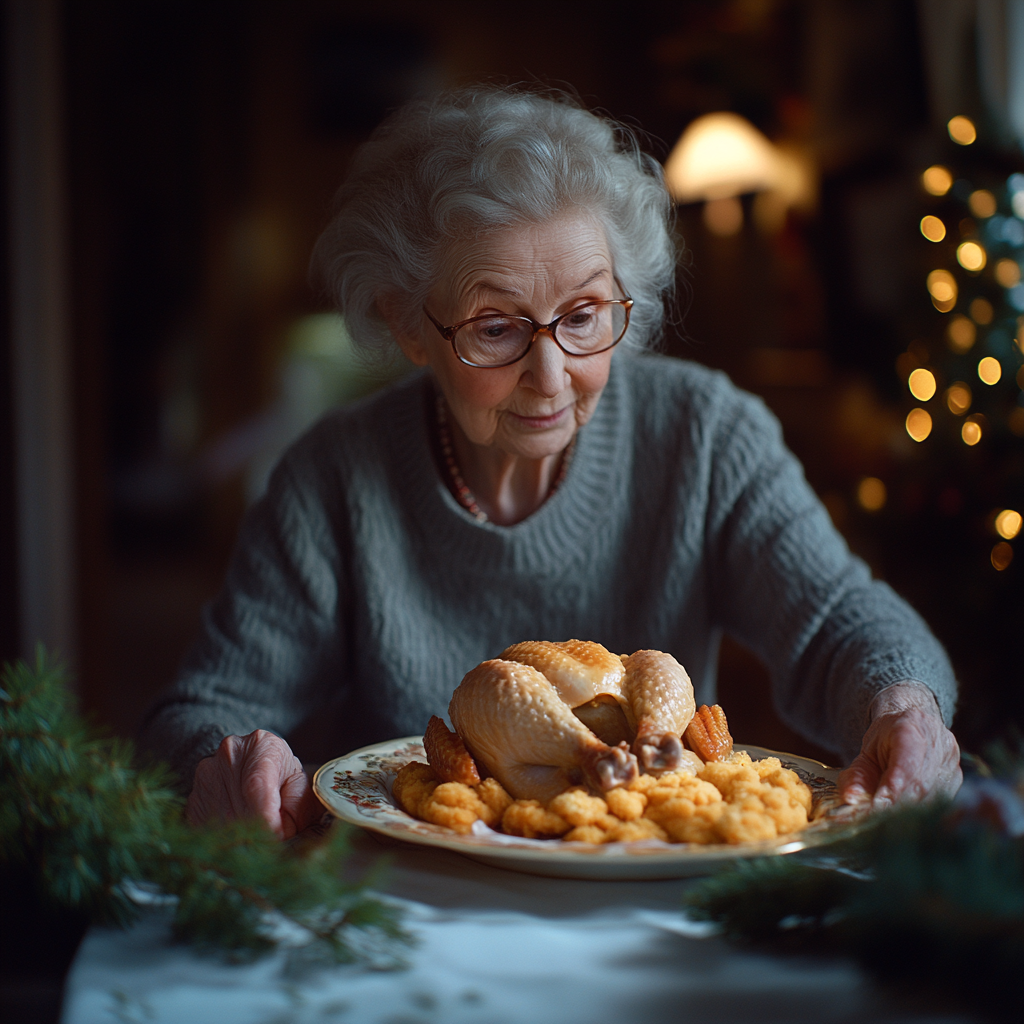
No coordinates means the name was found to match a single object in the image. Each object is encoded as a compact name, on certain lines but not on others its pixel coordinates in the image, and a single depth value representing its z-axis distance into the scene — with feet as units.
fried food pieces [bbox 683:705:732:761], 2.96
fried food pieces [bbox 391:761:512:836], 2.72
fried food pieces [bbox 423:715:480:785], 2.88
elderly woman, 4.03
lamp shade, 12.25
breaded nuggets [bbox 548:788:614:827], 2.62
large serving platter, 2.45
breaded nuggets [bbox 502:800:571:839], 2.66
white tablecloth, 2.08
